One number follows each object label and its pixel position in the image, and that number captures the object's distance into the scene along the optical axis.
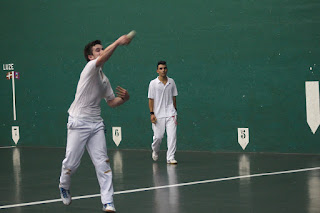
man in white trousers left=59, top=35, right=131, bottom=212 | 8.02
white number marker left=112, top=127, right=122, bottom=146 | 17.11
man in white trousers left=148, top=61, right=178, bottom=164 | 13.46
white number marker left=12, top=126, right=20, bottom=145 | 19.28
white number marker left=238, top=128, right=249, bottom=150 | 14.92
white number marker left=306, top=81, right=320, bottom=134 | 13.93
